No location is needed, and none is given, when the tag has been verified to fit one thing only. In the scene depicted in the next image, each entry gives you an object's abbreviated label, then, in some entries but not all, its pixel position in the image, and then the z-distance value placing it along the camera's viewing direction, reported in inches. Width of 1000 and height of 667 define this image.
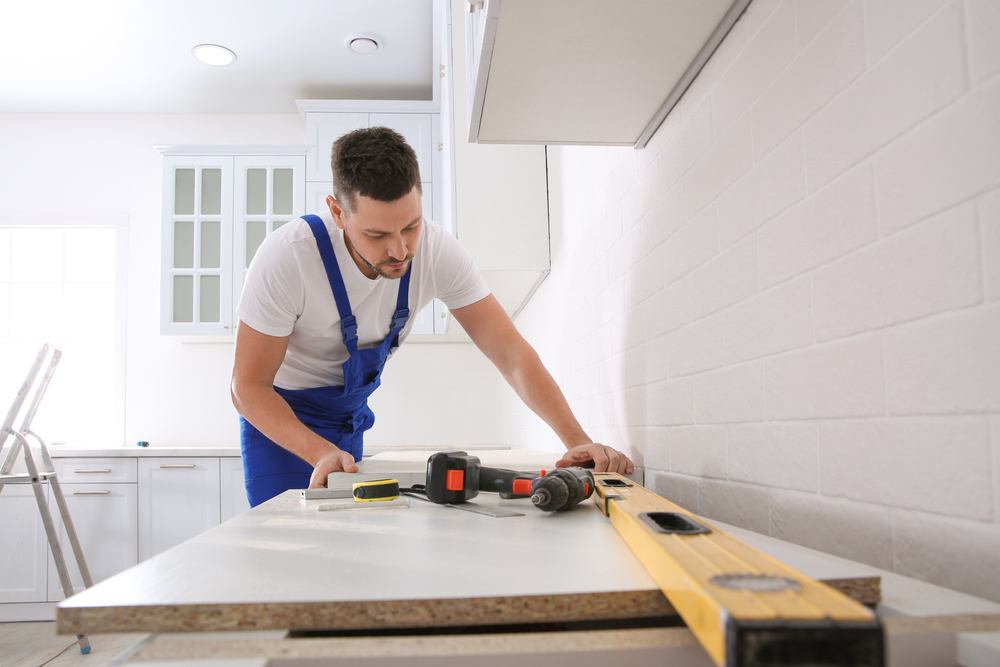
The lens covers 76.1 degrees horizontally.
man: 54.5
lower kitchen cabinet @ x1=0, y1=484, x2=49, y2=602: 128.4
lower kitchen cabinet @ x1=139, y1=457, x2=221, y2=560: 129.4
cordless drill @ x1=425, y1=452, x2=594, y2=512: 37.7
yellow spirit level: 11.9
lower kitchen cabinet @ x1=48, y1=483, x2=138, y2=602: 128.5
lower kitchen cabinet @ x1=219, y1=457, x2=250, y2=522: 129.5
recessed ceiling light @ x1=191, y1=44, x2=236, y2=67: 137.8
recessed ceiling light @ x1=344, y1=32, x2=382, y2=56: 136.4
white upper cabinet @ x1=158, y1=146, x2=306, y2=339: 143.3
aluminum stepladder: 114.4
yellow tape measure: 38.8
